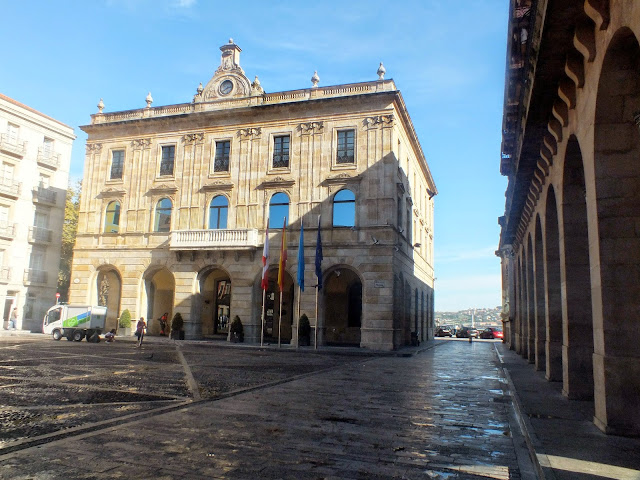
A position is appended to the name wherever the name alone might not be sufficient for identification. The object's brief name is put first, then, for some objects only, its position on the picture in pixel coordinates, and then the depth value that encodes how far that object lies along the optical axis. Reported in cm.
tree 5012
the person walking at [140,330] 2623
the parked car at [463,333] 5975
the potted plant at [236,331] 3002
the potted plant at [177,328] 3112
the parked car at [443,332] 6132
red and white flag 2820
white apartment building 3828
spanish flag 2800
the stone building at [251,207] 2941
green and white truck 2936
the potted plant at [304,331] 2835
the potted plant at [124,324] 3216
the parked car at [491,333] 5838
